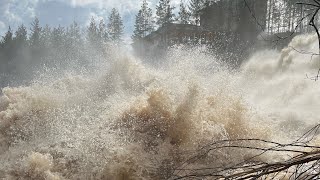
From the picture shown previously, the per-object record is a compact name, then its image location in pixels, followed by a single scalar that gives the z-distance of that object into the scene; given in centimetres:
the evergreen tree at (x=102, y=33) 7862
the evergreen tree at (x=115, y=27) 7819
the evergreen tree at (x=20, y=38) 7294
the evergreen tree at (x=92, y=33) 7651
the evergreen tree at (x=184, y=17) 5947
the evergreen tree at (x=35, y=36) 7183
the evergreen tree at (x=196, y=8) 5681
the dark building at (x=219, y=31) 4115
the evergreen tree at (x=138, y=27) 7041
